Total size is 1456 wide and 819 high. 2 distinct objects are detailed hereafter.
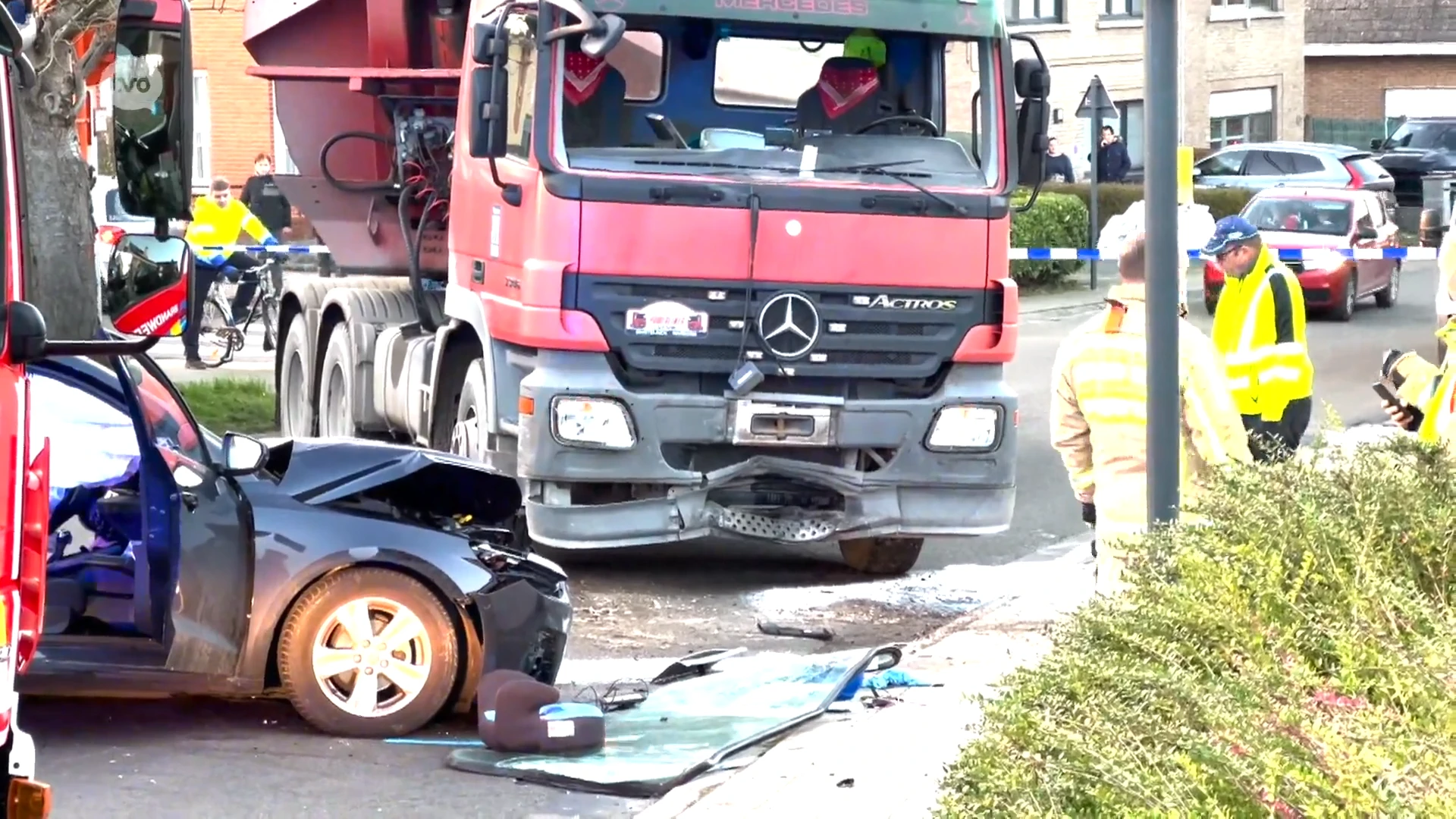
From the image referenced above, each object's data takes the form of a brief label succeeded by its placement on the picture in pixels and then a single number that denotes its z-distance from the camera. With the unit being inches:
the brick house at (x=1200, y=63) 1546.5
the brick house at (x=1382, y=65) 1963.6
